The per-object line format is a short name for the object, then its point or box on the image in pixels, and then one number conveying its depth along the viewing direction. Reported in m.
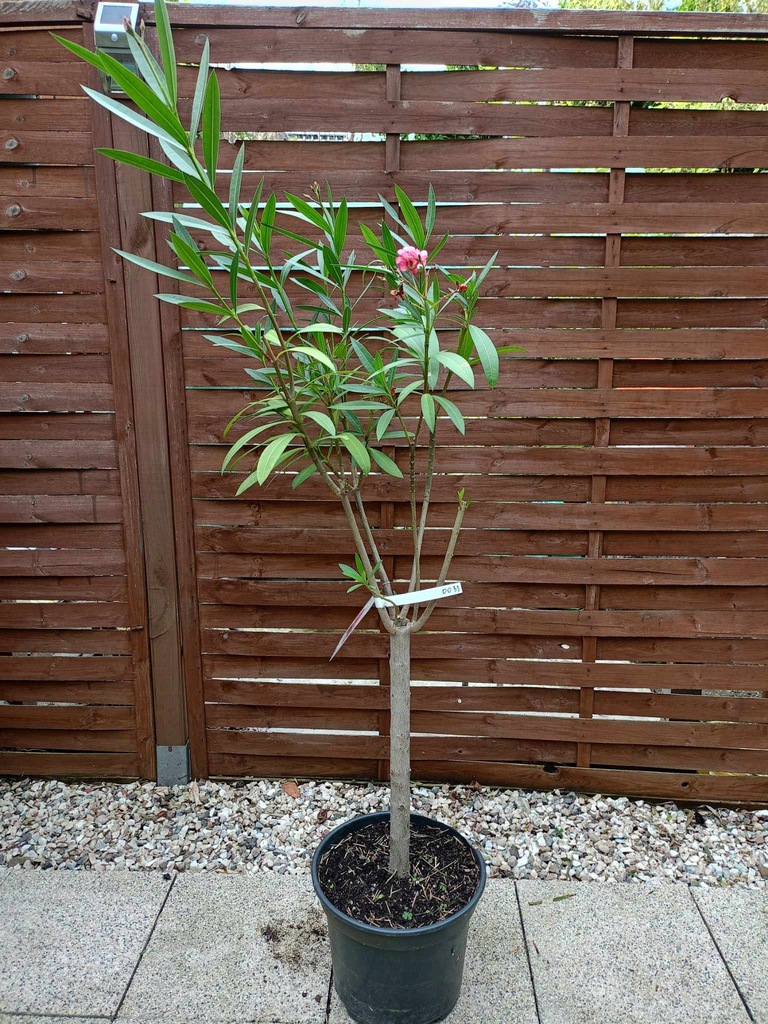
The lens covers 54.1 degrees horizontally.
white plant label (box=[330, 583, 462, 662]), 1.65
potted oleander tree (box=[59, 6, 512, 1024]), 1.31
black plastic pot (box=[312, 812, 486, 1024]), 1.63
